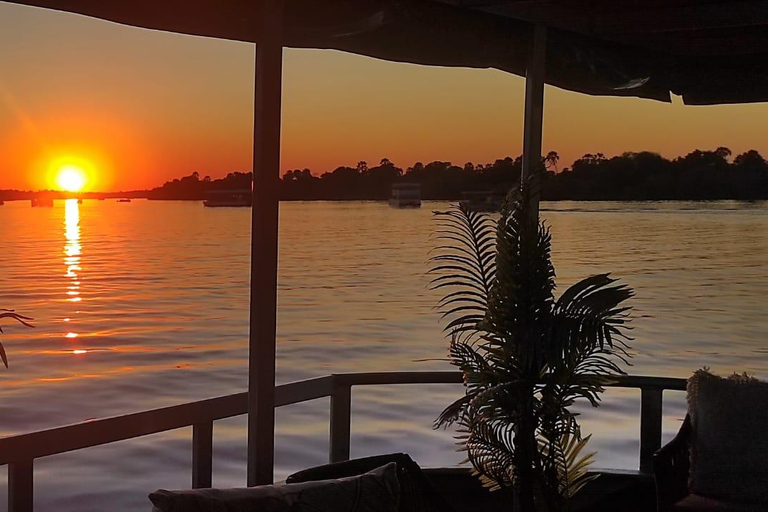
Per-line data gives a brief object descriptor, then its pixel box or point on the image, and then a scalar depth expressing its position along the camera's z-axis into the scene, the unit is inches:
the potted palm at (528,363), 129.2
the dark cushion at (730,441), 140.3
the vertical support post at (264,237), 112.1
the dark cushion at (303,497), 84.3
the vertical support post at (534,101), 146.0
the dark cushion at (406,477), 104.4
